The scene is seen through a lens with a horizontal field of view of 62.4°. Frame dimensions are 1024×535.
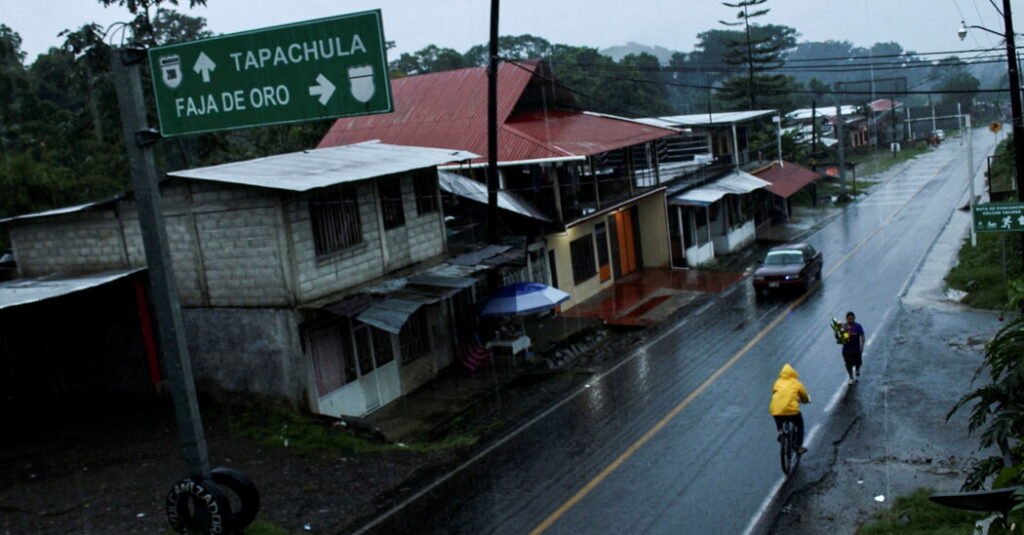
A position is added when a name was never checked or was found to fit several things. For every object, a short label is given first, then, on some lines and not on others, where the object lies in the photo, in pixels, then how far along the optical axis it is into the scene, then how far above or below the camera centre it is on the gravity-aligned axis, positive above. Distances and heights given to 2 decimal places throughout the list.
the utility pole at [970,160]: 30.92 -2.59
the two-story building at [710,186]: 32.22 -2.56
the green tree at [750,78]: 56.06 +2.74
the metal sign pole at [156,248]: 8.55 -0.58
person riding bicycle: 11.88 -4.00
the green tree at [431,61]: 64.75 +7.55
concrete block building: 15.31 -1.65
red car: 25.16 -4.65
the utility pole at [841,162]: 47.59 -3.09
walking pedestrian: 15.85 -4.47
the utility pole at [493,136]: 17.84 +0.30
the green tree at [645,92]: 61.94 +3.04
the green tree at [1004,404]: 6.22 -2.45
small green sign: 18.62 -2.87
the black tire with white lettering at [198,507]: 9.39 -3.58
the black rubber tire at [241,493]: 9.67 -3.52
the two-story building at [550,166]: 24.64 -0.73
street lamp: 19.48 -0.03
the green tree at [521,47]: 80.66 +9.75
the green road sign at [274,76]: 7.07 +0.89
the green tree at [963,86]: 110.81 +0.69
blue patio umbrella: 19.05 -3.47
